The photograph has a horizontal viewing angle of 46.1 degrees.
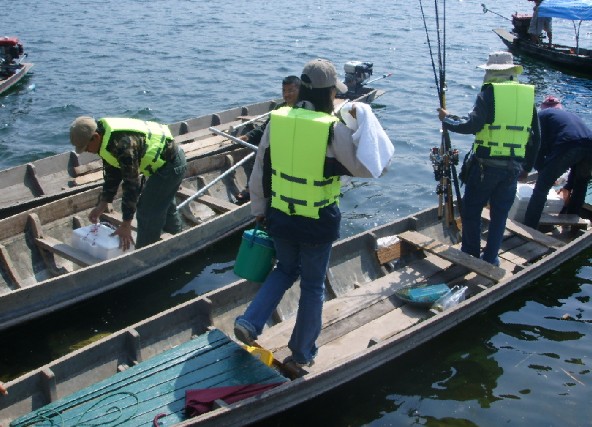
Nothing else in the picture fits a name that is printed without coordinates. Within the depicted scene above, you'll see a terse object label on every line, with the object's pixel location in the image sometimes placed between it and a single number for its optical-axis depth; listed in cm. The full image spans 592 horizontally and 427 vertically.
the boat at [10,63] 1792
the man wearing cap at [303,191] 530
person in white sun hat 754
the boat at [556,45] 2186
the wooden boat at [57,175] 1002
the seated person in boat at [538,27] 2486
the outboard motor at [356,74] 1583
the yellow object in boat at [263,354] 630
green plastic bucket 606
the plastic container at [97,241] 836
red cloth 561
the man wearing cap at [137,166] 704
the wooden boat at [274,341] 570
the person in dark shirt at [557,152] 921
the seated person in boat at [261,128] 923
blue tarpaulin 2156
